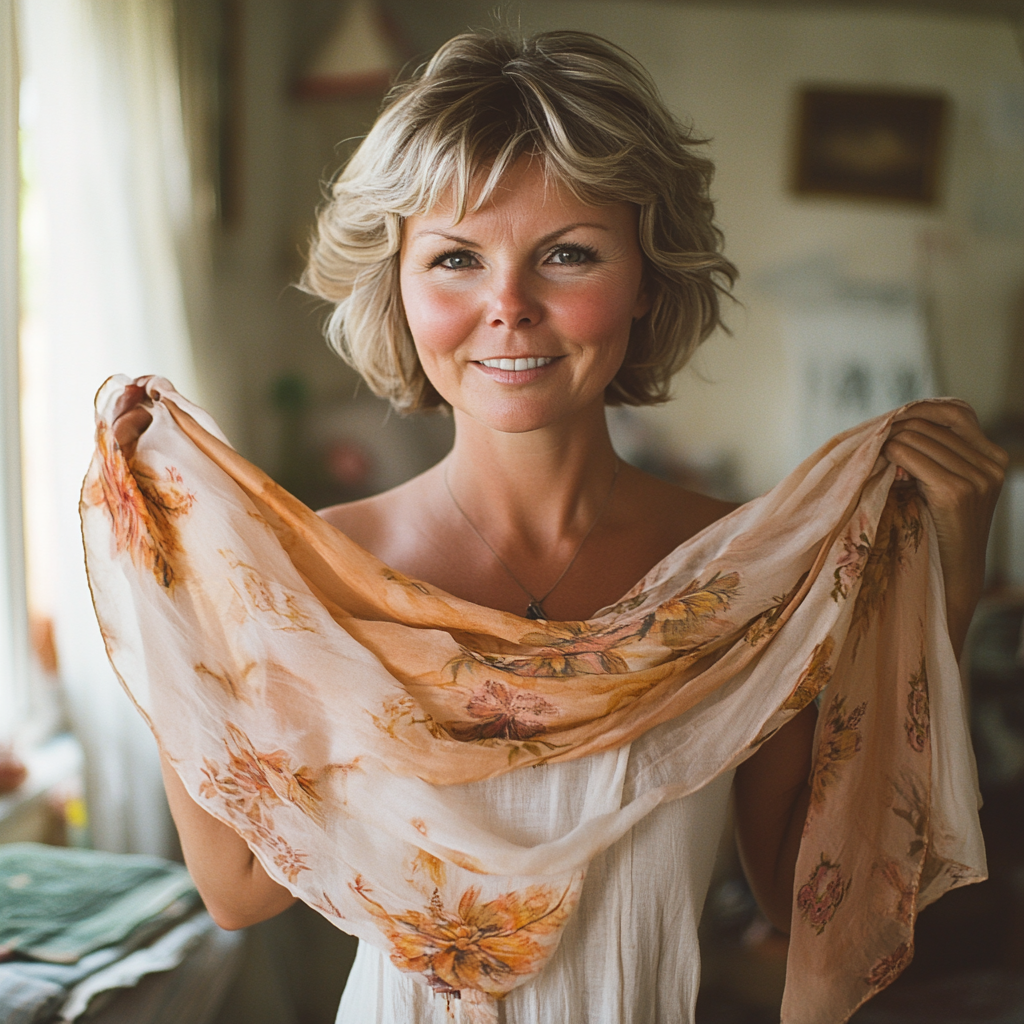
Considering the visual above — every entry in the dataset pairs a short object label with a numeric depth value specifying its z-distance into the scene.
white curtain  1.61
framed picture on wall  2.78
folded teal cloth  1.23
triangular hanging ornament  2.44
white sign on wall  2.83
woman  0.78
